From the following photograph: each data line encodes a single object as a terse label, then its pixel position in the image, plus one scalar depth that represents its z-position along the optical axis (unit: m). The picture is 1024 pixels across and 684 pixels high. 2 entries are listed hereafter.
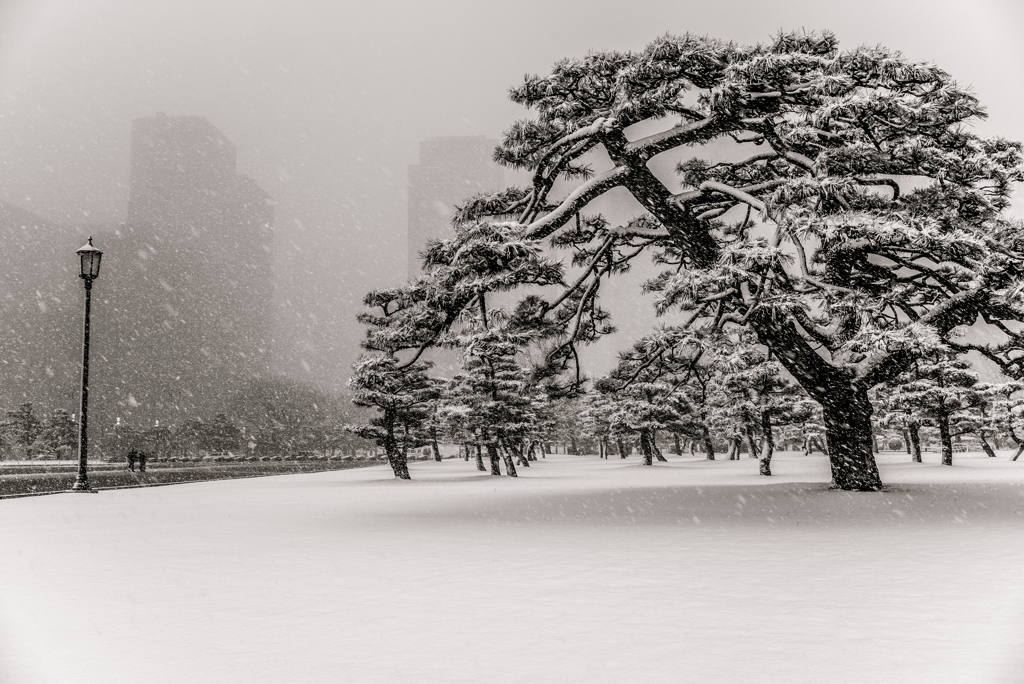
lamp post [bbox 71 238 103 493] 21.88
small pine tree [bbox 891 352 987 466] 39.00
